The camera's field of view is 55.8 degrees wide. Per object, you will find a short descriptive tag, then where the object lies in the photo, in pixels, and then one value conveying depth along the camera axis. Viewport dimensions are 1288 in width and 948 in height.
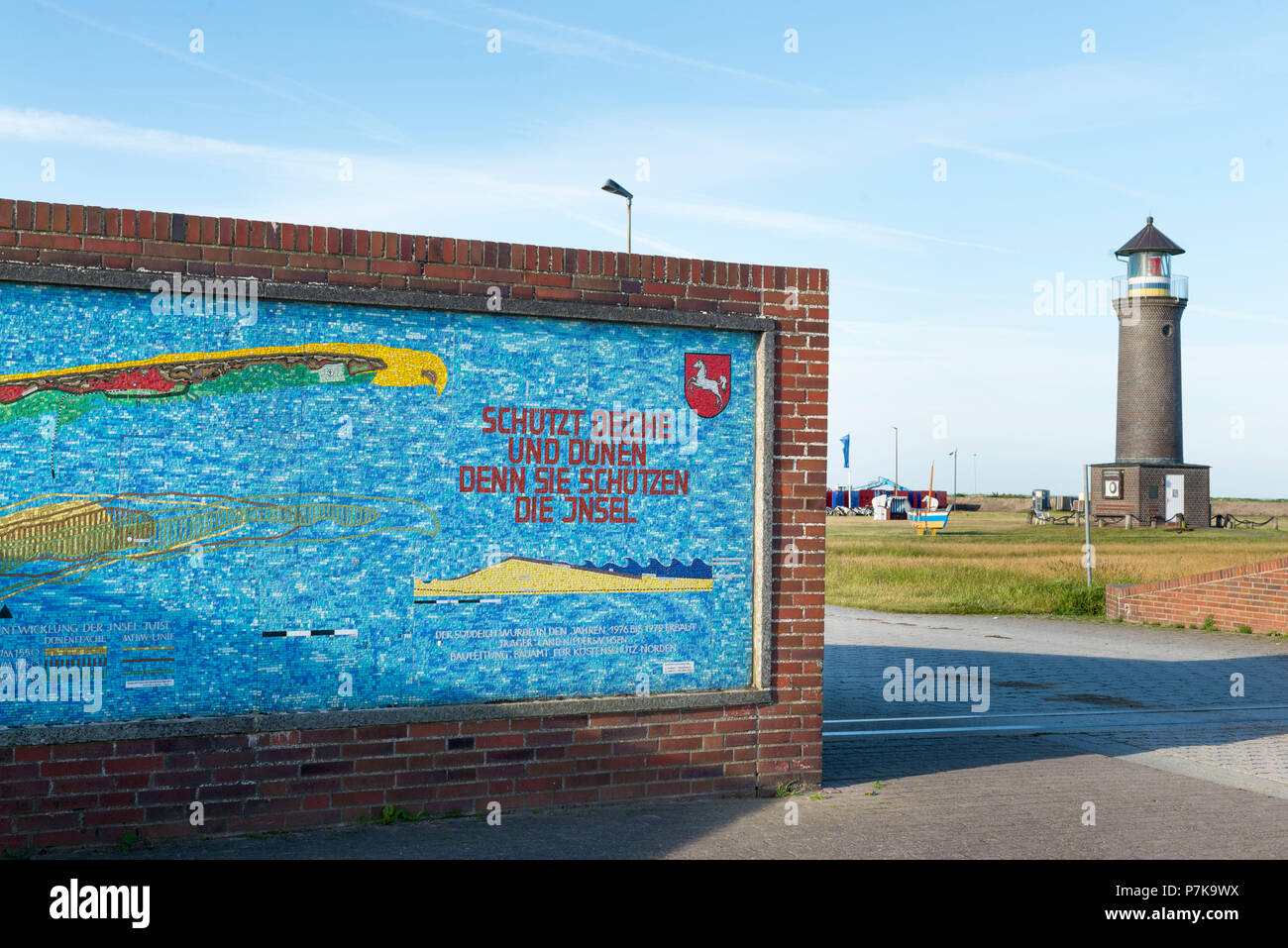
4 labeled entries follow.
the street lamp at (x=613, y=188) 18.84
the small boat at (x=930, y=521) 59.31
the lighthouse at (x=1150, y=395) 59.28
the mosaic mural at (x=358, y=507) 6.50
